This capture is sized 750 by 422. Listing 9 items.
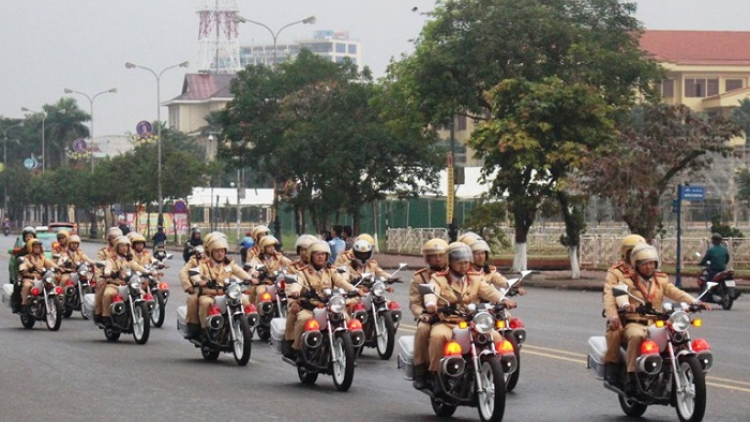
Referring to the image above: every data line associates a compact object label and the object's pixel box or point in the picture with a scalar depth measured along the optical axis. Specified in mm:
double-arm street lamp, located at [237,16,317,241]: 66250
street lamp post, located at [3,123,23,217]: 145612
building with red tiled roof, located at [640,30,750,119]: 119375
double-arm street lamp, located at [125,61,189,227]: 88312
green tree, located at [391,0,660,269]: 44062
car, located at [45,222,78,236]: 53831
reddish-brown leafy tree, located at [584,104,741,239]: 40469
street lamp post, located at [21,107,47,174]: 137525
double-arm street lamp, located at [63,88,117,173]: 113375
